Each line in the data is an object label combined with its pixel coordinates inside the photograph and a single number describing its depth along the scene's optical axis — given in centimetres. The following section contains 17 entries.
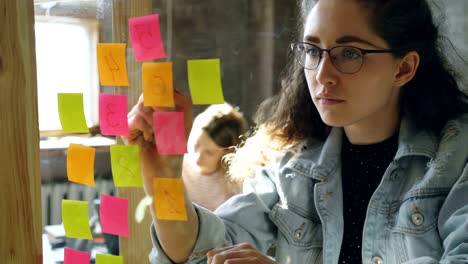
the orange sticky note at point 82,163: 187
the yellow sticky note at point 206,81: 168
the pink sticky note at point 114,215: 184
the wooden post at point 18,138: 185
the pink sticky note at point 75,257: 190
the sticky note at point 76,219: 189
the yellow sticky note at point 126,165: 180
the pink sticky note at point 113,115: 180
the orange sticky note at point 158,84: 173
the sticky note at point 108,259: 186
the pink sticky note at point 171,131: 174
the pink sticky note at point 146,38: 174
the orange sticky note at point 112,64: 179
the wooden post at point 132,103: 177
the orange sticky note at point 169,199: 177
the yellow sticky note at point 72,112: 186
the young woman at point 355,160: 168
